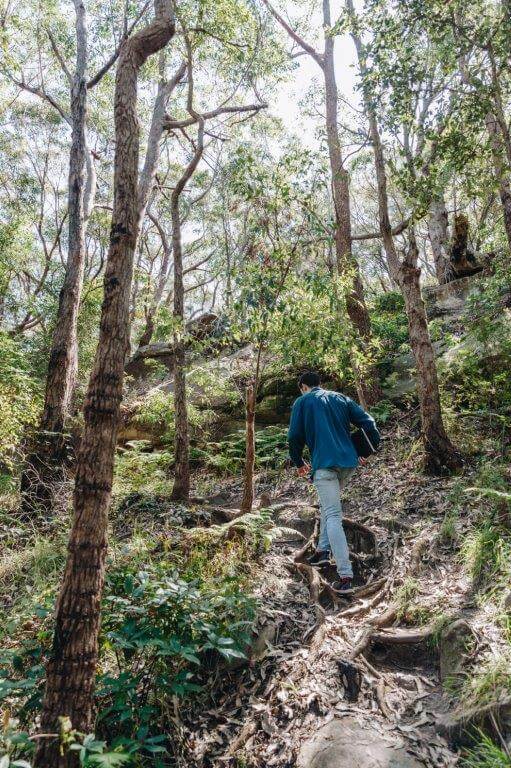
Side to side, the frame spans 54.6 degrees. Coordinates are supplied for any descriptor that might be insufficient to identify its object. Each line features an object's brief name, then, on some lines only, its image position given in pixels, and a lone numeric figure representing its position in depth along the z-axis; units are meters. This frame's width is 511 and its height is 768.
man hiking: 4.90
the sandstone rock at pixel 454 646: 3.38
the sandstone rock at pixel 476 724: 2.71
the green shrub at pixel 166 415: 10.89
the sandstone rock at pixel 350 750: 2.79
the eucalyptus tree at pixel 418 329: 7.08
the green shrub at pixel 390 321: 12.10
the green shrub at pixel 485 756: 2.46
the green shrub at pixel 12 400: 8.00
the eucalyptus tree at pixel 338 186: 10.32
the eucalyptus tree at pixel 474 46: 6.38
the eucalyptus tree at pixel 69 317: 8.80
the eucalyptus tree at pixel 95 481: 2.63
